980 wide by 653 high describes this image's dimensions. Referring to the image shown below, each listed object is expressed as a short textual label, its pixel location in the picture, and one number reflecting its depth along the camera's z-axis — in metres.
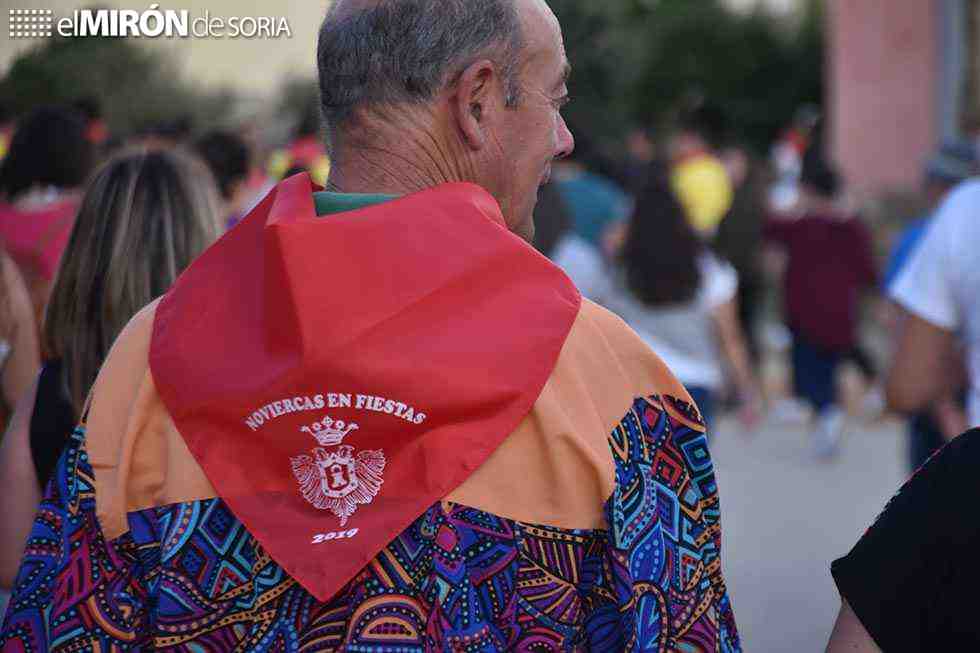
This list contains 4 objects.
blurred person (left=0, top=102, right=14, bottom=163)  7.88
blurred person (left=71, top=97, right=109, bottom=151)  7.49
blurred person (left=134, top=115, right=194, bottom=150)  7.18
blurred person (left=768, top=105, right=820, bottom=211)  13.77
